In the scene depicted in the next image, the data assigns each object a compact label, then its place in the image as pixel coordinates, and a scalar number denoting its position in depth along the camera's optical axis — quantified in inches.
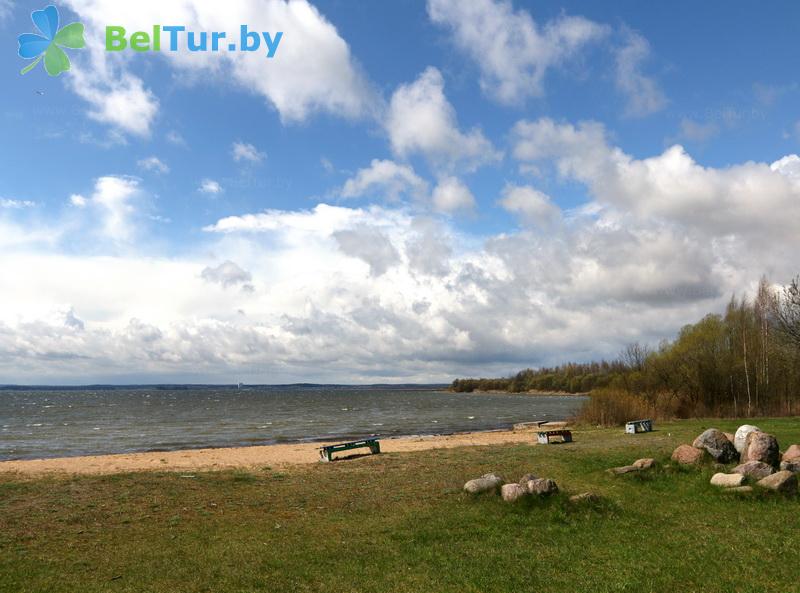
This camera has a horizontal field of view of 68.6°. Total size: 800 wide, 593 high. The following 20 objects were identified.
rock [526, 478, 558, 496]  472.5
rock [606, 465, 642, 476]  568.3
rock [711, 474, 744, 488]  496.4
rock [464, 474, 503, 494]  510.6
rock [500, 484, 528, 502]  474.6
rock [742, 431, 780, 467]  554.3
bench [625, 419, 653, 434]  1085.8
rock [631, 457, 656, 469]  569.3
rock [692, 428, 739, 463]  589.3
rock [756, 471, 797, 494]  470.6
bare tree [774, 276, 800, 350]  1131.9
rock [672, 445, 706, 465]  576.7
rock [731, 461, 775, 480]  508.1
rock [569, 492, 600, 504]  458.9
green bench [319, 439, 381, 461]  901.2
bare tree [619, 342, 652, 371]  1856.5
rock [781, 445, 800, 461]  558.6
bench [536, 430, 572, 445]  988.9
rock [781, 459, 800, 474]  530.2
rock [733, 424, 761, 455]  608.7
